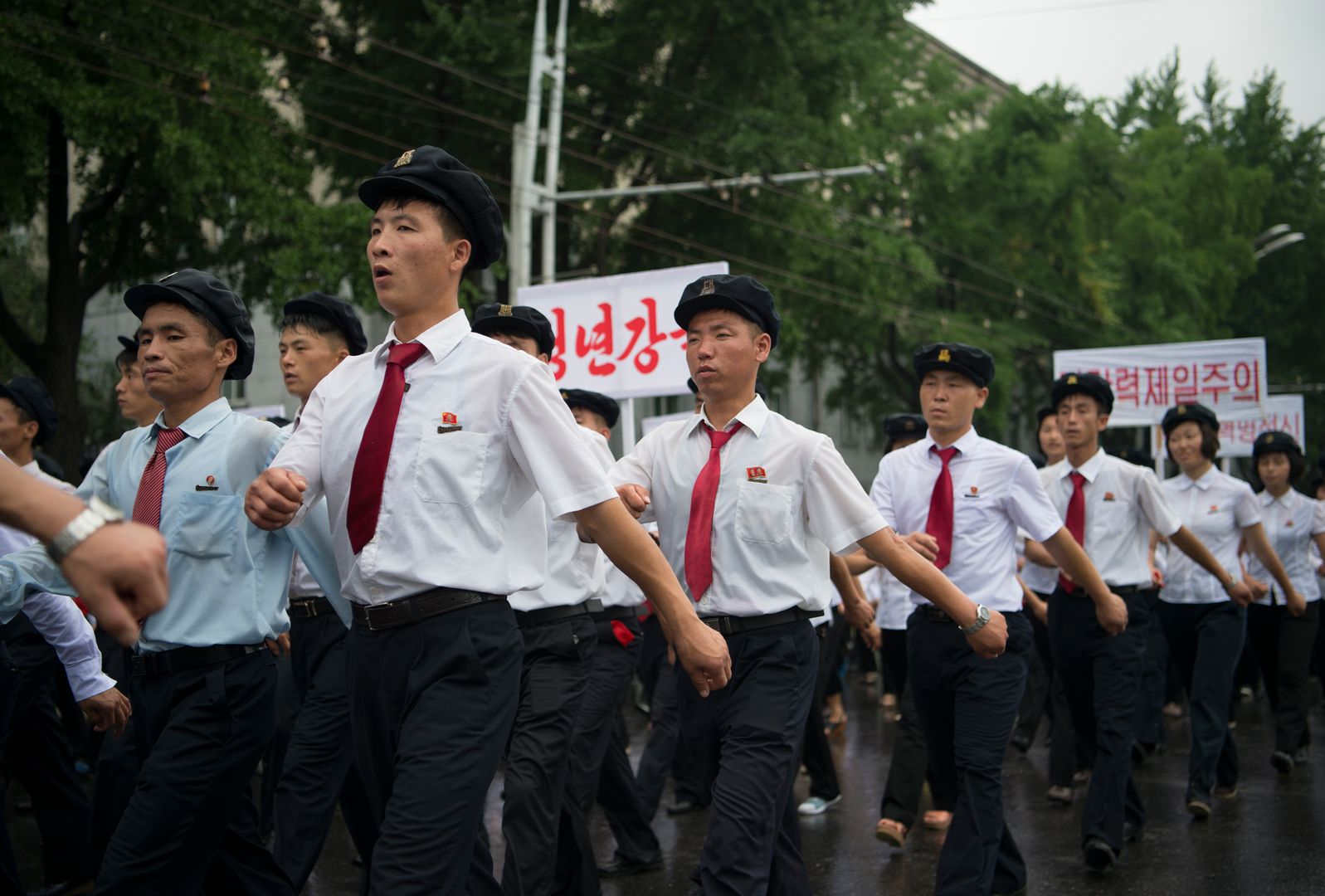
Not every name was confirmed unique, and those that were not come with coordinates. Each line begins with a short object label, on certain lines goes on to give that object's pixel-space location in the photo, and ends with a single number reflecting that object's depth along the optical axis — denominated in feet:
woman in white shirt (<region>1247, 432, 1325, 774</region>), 35.27
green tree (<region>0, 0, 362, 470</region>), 56.54
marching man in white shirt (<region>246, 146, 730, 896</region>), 11.75
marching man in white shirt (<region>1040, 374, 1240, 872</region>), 24.48
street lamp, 123.13
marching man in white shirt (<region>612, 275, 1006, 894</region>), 16.01
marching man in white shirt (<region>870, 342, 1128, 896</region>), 20.61
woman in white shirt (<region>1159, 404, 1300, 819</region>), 29.32
